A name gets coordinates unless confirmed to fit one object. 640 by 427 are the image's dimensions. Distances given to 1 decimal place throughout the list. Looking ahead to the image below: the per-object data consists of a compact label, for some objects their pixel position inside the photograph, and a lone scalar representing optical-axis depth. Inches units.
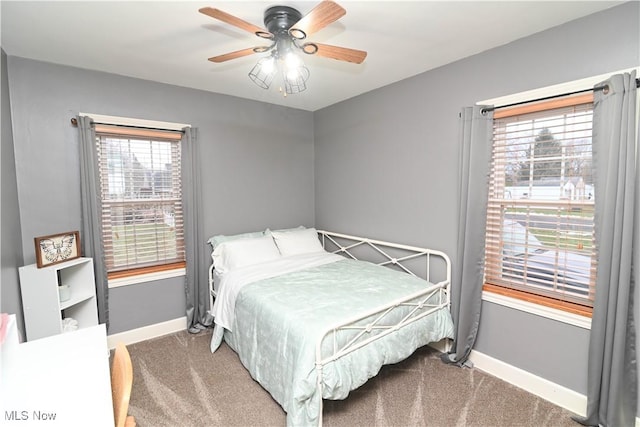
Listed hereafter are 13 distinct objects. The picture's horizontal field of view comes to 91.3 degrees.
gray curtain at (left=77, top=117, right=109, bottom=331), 99.7
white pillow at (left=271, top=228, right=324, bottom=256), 133.6
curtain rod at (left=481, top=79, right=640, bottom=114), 69.2
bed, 70.2
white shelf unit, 85.7
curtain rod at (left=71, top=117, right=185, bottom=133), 100.2
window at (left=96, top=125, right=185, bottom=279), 110.3
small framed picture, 86.1
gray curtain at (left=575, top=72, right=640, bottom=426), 66.7
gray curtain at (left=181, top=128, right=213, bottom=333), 119.9
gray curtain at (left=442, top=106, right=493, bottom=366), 91.0
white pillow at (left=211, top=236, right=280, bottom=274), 118.9
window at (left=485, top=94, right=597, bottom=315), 77.6
